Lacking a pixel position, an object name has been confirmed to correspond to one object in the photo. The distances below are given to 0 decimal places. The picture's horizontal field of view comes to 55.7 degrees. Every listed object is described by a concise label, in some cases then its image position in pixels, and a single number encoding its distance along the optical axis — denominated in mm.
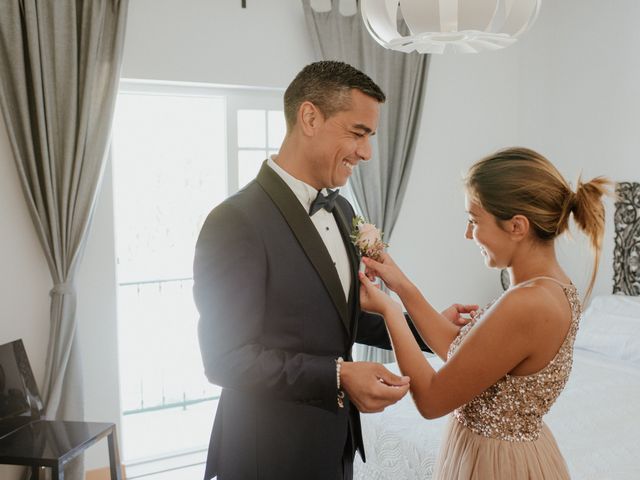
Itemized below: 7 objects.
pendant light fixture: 1675
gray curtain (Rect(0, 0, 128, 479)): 2922
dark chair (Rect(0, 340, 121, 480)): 2430
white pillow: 3316
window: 4859
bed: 2166
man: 1354
